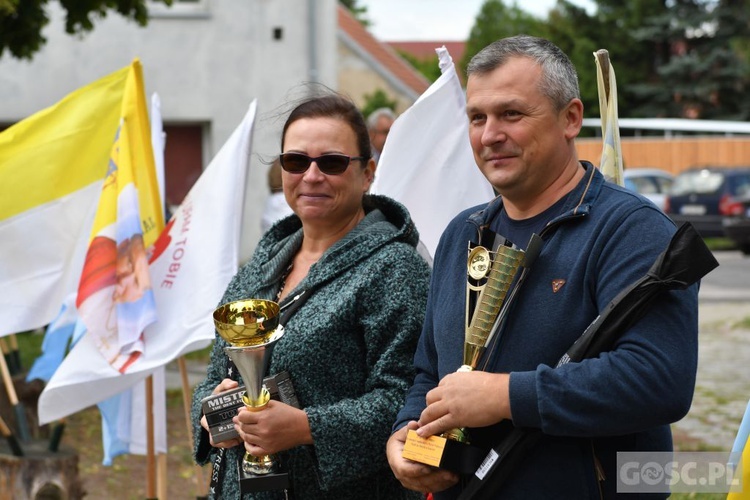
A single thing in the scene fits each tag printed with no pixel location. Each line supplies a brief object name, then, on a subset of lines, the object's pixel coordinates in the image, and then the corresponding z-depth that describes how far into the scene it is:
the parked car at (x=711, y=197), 20.45
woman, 2.91
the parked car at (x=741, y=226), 19.94
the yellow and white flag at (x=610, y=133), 3.30
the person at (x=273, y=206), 6.94
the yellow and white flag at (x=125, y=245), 4.41
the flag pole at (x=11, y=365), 7.28
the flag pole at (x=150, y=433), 4.73
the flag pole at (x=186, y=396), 4.73
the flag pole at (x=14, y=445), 5.32
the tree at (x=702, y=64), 35.47
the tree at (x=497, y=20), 56.31
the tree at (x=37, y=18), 9.59
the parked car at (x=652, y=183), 22.36
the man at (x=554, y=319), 2.19
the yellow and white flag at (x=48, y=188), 5.12
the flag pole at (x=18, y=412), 5.57
